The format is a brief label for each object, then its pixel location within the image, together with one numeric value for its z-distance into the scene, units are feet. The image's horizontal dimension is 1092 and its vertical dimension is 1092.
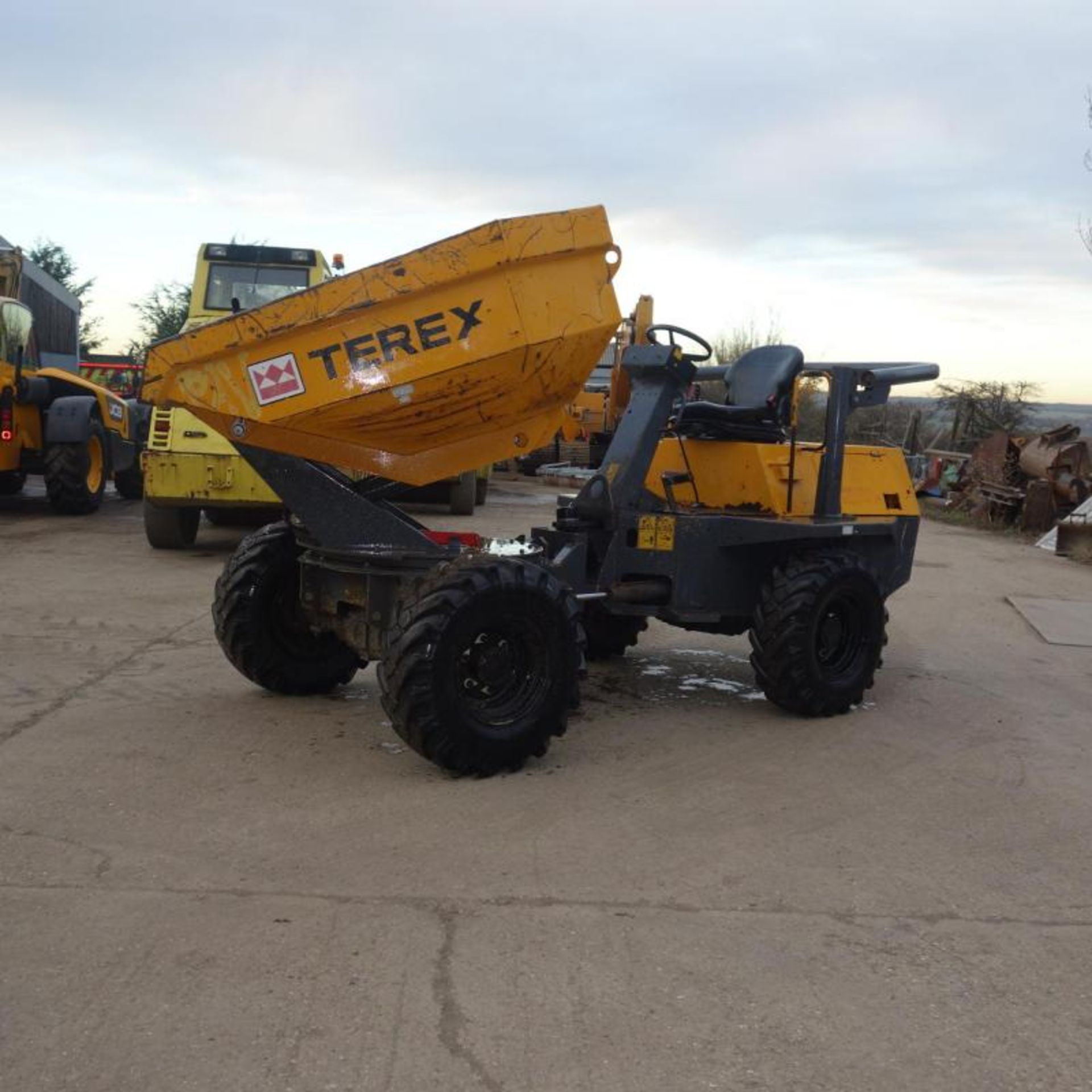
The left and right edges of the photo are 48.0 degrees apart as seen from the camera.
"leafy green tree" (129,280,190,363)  104.22
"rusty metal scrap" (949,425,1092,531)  54.75
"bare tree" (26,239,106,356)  129.90
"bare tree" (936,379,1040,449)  77.56
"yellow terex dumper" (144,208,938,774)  15.74
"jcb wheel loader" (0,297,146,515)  43.11
